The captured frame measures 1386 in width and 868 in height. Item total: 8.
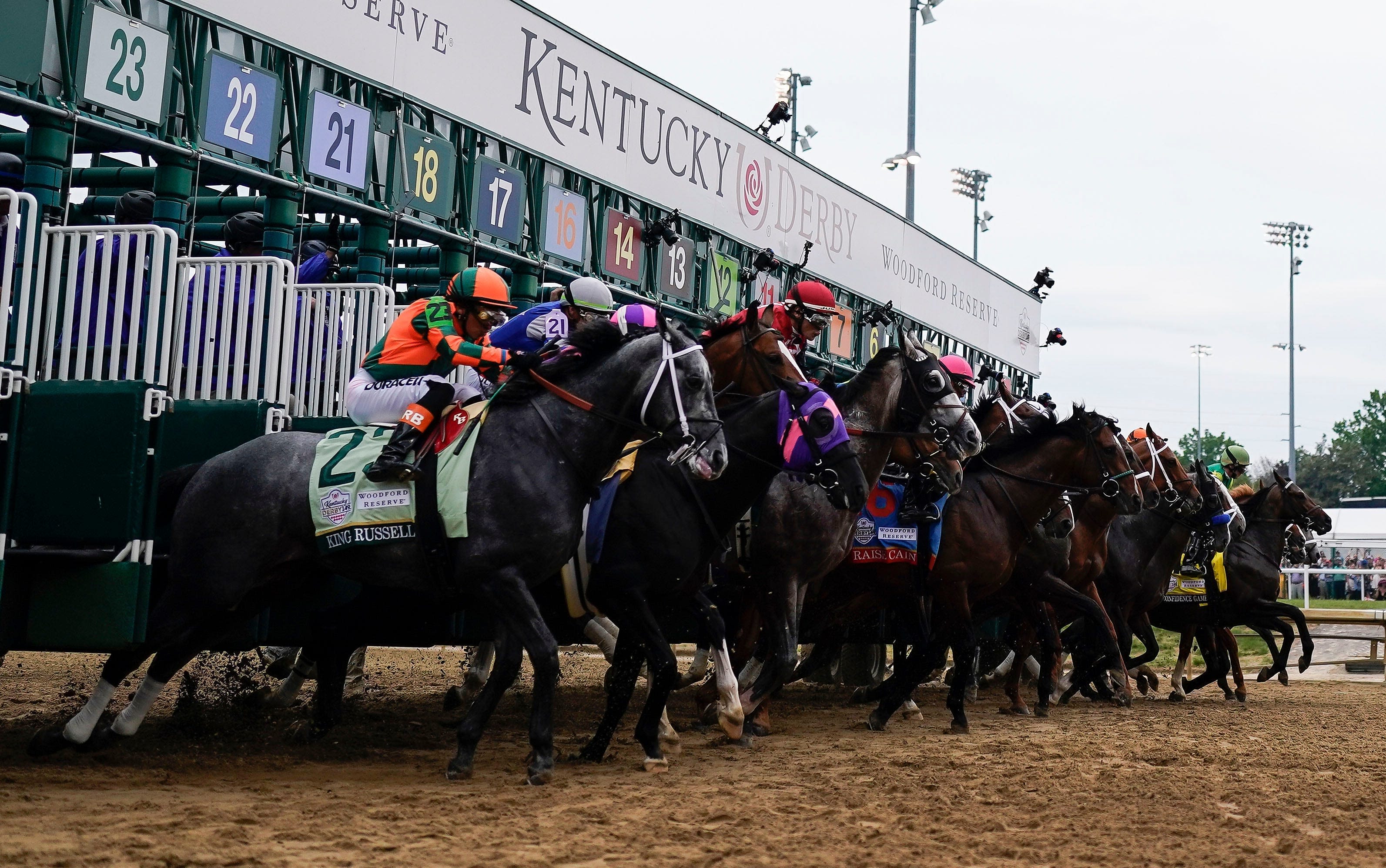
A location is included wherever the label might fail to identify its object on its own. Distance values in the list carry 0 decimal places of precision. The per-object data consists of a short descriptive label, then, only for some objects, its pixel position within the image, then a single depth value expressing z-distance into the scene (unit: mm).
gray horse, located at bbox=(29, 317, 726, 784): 6664
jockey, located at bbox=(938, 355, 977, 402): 10812
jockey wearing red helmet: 9461
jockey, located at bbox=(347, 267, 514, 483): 7117
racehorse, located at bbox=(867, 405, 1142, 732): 9766
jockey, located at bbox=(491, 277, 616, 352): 7996
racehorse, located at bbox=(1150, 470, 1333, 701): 14320
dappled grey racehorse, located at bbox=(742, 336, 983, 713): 8609
